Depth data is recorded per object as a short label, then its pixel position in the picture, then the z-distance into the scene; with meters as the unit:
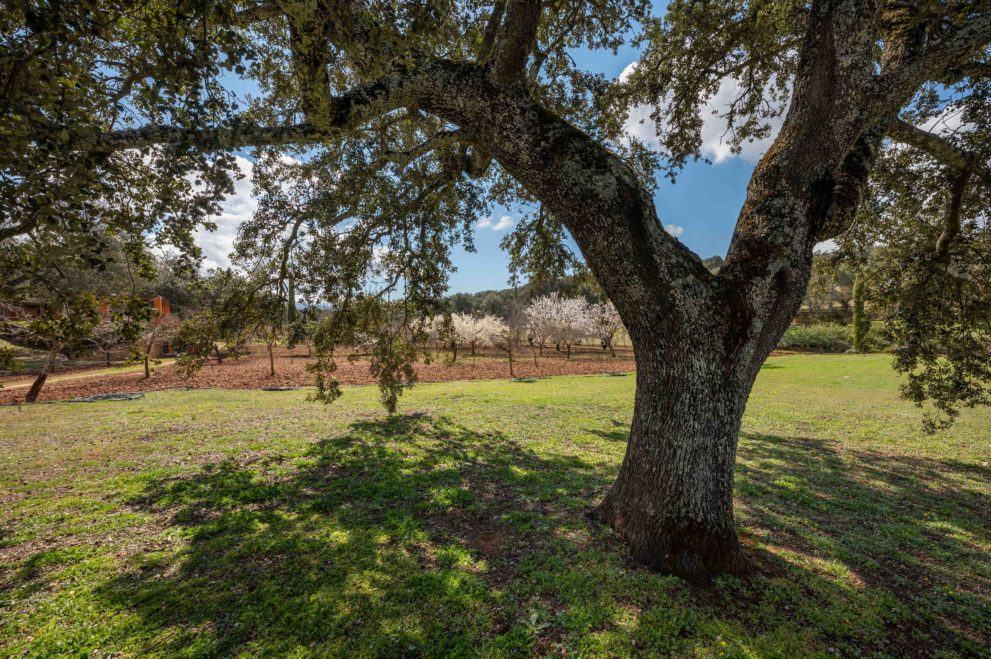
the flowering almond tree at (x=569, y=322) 35.00
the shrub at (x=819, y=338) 38.53
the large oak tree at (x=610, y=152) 2.48
